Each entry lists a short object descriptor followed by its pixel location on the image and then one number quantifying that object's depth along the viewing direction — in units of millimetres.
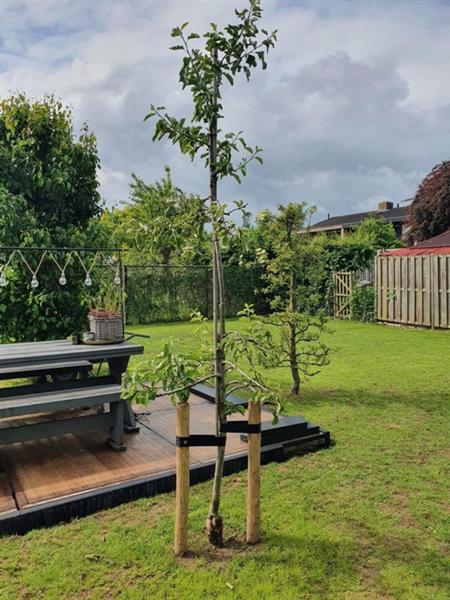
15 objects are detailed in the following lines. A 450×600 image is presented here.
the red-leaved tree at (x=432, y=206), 17312
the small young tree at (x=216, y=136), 2045
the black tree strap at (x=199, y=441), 2188
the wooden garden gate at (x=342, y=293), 12531
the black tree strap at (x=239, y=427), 2242
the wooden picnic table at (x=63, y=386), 3156
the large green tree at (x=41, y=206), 5059
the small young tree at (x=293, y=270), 5047
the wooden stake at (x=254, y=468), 2279
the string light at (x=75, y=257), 3744
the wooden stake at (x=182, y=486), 2195
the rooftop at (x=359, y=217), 30464
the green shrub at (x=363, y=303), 11844
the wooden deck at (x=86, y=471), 2604
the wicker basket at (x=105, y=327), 4051
